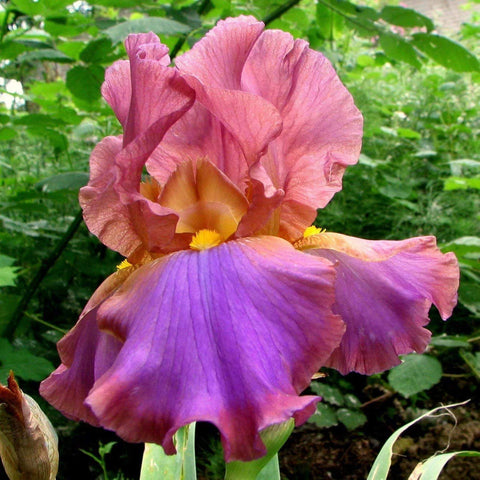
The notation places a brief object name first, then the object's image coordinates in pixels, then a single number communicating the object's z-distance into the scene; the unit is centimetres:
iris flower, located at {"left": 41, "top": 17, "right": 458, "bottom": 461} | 17
